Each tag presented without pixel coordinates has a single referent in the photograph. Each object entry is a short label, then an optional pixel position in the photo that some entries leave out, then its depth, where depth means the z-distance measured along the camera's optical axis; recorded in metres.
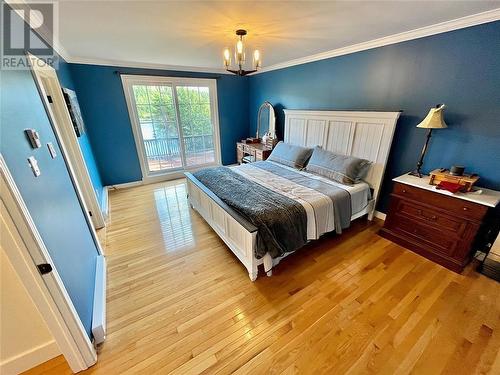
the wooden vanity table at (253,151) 4.16
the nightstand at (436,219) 1.85
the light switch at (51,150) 1.57
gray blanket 1.85
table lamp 2.01
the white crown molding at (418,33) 1.78
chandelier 2.01
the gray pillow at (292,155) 3.28
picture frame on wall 2.47
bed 1.95
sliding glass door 4.04
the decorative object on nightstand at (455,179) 1.91
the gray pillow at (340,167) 2.66
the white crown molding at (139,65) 3.32
